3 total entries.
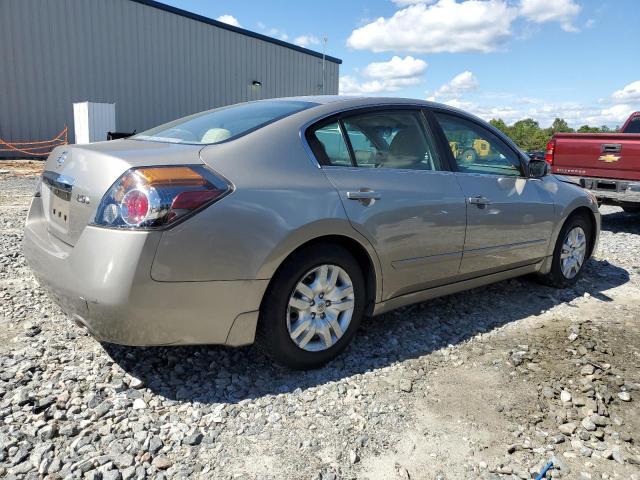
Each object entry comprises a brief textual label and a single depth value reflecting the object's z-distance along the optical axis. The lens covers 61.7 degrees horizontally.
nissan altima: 2.43
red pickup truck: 7.38
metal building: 16.20
